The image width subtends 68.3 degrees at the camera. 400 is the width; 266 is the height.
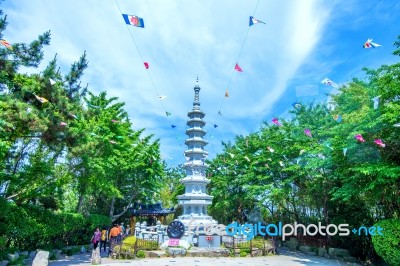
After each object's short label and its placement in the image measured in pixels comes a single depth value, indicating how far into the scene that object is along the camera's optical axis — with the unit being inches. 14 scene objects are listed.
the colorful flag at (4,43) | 398.8
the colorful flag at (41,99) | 441.2
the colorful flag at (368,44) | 461.1
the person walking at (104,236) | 748.0
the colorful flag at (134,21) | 406.6
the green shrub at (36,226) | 493.9
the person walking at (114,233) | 728.7
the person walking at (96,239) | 611.3
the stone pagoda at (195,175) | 994.7
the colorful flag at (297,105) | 851.7
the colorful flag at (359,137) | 471.1
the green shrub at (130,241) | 692.7
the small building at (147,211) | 1373.0
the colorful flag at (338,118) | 603.2
